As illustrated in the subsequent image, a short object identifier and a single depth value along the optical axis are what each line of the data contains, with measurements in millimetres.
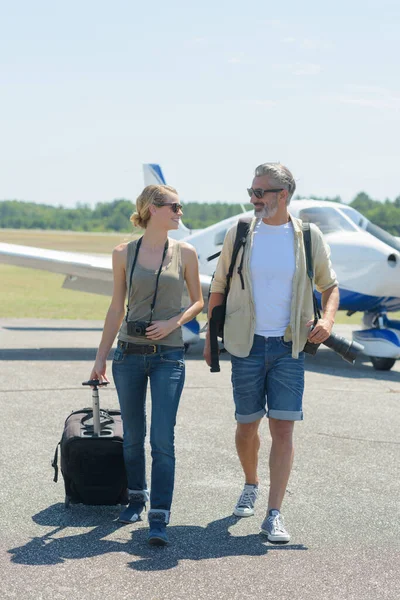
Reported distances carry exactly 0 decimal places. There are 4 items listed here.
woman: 9328
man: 9500
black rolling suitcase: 10055
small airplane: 23687
